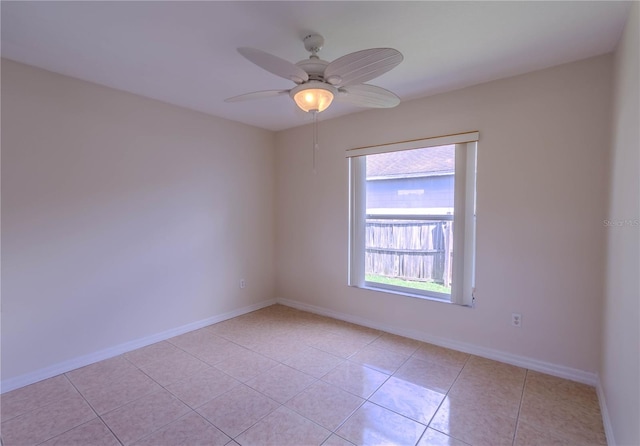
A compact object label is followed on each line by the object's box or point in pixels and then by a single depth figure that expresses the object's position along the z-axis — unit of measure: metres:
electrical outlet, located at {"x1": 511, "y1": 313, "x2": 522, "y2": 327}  2.48
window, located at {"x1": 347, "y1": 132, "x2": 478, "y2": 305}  2.77
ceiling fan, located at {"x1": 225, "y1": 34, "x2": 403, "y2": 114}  1.47
